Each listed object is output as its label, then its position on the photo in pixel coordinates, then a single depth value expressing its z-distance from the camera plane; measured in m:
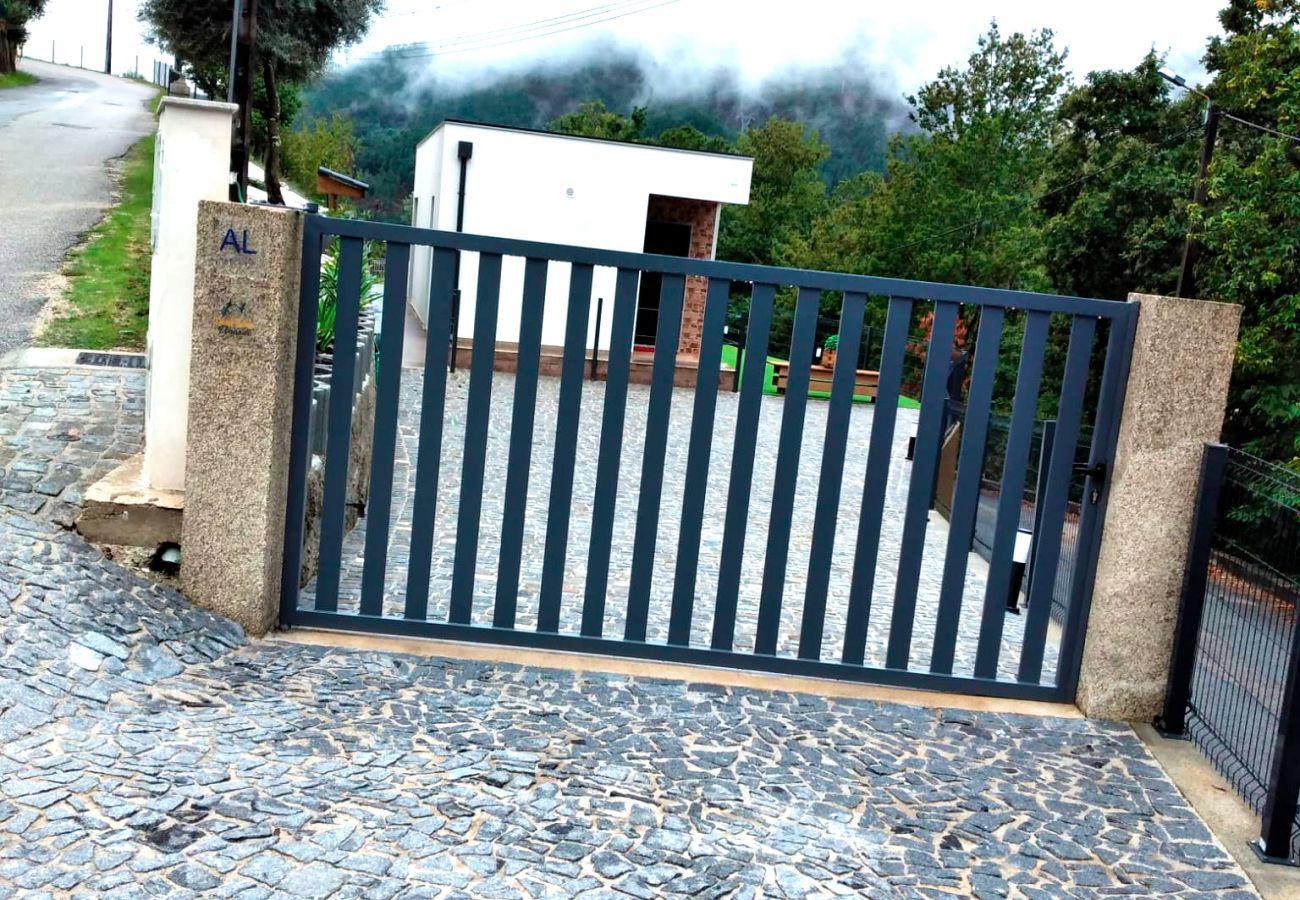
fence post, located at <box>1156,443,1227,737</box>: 5.14
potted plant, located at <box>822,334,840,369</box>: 24.52
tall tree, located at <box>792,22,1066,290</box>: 39.12
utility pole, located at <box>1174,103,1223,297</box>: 21.77
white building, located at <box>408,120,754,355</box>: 20.72
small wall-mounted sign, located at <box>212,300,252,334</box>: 5.10
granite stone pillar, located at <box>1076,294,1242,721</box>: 5.16
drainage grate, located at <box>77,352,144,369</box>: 8.80
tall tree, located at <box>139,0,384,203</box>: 25.03
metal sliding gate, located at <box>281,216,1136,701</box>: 5.26
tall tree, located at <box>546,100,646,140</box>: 67.50
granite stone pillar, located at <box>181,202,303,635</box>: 5.07
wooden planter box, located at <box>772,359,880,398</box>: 22.17
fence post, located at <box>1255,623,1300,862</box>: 4.18
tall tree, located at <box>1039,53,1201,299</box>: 26.05
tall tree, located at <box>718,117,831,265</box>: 52.25
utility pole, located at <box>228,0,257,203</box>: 12.32
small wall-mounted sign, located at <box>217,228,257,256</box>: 5.07
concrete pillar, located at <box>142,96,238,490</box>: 5.50
